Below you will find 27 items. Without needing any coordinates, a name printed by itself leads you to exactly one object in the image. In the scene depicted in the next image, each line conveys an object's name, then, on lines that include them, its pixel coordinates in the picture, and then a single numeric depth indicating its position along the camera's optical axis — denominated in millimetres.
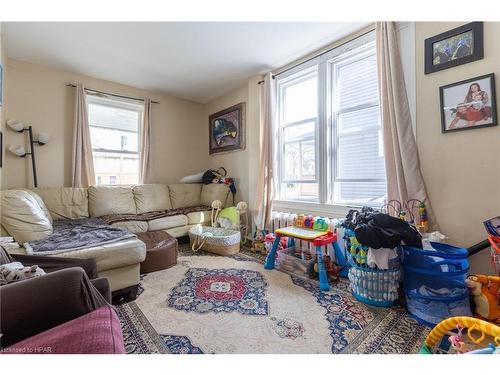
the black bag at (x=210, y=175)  4105
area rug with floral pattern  1329
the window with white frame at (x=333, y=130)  2377
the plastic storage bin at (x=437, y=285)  1497
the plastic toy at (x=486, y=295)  1480
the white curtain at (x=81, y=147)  3178
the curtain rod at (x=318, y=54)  2318
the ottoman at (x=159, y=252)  2340
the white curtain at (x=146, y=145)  3801
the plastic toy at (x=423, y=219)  1868
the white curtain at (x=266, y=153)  3125
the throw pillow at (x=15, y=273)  1076
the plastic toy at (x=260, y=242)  3070
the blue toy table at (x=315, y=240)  2062
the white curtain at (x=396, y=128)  1945
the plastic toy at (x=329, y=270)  2230
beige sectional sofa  1784
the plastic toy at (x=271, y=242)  2803
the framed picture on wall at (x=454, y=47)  1673
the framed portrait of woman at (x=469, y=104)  1622
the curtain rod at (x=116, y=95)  3223
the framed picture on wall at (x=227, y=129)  3764
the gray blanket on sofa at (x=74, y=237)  1715
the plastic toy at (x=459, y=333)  939
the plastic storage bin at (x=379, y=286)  1699
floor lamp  2836
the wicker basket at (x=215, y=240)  2898
